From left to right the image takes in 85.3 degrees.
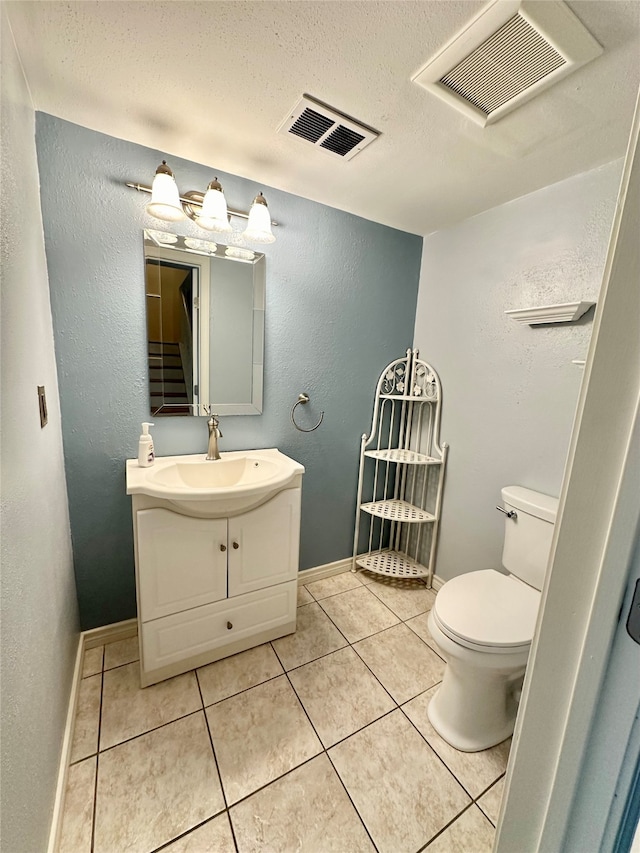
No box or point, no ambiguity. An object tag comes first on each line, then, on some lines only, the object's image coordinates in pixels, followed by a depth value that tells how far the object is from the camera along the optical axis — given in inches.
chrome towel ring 74.2
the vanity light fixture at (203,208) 50.2
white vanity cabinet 51.6
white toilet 45.4
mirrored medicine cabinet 58.6
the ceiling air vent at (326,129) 44.5
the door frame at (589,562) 15.1
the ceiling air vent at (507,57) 31.8
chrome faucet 63.7
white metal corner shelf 81.4
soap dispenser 57.3
